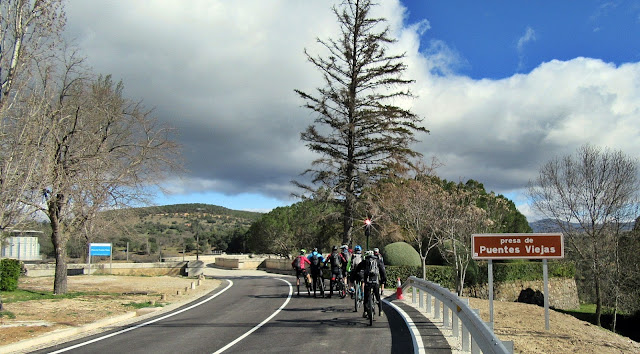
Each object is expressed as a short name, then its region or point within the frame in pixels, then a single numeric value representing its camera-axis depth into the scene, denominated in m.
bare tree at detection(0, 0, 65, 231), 13.66
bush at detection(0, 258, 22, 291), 20.52
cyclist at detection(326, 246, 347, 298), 16.70
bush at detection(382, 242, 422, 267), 28.69
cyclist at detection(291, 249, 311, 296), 18.94
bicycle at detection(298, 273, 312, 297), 18.40
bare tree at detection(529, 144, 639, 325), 27.39
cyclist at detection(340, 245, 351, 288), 16.73
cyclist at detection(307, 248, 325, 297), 17.86
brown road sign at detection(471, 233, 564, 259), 12.22
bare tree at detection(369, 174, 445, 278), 26.50
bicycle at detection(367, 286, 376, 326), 11.30
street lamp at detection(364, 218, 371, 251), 24.28
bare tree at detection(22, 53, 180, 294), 18.66
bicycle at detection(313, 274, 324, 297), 17.91
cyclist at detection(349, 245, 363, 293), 15.11
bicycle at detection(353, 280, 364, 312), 13.66
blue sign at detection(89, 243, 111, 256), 39.34
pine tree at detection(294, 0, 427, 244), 29.28
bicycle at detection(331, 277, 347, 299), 17.23
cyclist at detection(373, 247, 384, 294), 12.73
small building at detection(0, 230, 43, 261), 67.19
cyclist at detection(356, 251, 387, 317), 11.52
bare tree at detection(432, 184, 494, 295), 24.89
